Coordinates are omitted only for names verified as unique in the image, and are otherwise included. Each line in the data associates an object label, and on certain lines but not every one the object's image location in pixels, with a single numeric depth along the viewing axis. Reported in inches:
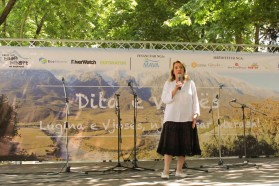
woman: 241.3
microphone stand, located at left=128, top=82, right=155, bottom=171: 285.9
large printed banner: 318.7
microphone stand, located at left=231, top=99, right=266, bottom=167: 305.1
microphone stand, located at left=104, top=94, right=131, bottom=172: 282.6
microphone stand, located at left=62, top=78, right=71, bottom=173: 276.0
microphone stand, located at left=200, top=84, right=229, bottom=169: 297.1
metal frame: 317.7
